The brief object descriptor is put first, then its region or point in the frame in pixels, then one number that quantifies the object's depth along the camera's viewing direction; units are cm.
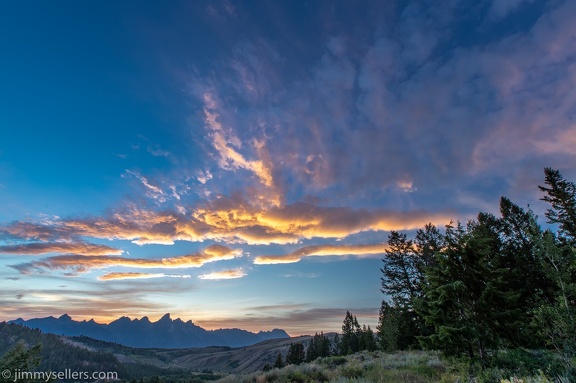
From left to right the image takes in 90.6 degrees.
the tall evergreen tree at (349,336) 8011
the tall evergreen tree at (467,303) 1209
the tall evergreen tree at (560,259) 1372
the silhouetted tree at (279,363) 7518
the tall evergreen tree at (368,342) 6561
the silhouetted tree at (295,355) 8784
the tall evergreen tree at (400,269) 3694
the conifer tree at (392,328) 3862
